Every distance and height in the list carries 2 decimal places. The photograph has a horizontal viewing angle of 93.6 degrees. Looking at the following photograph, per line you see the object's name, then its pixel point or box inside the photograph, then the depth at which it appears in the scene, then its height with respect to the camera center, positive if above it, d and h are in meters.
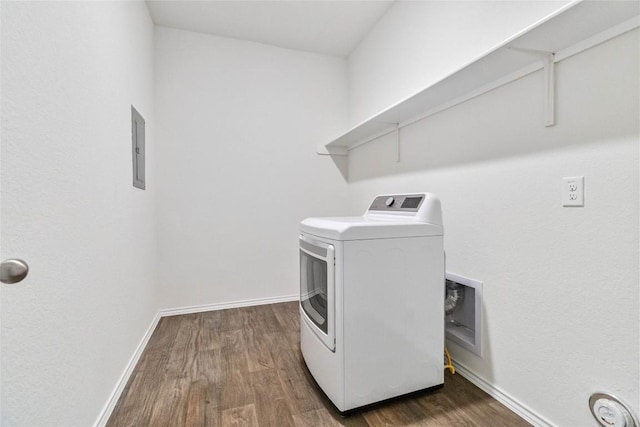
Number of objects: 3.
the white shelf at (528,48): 0.97 +0.64
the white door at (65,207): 0.78 +0.01
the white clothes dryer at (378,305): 1.37 -0.46
